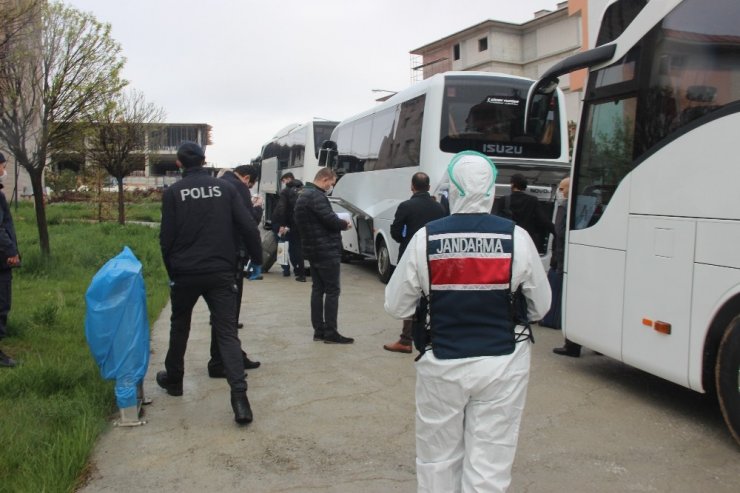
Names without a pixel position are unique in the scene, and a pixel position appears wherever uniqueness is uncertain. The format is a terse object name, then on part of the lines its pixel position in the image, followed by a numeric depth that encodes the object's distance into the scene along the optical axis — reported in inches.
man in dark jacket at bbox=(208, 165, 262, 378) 229.2
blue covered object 176.6
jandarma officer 109.0
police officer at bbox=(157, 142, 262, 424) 184.4
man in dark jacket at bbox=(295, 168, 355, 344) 280.8
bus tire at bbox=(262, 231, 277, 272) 495.8
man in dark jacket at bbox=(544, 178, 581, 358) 306.7
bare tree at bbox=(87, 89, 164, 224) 914.1
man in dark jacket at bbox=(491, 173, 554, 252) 323.0
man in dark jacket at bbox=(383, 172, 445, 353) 260.1
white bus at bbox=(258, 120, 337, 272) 805.2
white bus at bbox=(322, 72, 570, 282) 403.5
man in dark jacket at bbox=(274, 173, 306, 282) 458.3
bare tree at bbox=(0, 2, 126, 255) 422.0
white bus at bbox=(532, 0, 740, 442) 174.2
